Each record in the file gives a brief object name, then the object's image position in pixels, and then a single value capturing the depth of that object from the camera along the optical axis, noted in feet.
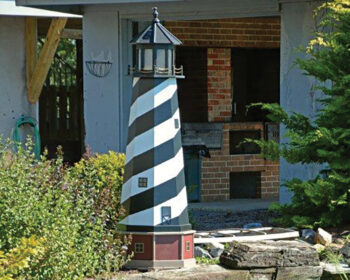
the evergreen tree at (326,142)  55.93
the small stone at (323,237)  52.19
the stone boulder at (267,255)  46.68
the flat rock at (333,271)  48.03
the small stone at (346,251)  49.86
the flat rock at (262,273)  46.96
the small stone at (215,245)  50.24
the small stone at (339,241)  52.60
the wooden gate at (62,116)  115.03
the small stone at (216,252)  49.37
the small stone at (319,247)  50.85
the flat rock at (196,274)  44.45
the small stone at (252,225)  59.71
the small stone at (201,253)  49.21
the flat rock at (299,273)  47.62
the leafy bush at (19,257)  38.65
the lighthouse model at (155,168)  45.93
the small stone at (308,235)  53.56
